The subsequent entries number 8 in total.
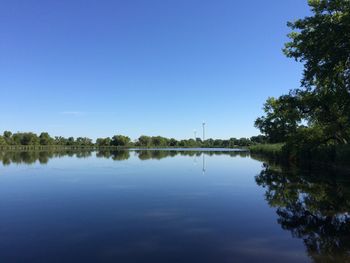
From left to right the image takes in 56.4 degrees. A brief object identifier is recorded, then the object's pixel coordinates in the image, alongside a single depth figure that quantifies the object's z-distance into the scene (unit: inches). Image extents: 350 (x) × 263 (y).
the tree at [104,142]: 7347.4
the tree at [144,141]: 7701.8
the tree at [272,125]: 2717.5
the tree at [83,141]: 7239.7
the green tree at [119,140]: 7278.5
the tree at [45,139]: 6235.2
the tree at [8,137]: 5715.6
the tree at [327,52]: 892.0
